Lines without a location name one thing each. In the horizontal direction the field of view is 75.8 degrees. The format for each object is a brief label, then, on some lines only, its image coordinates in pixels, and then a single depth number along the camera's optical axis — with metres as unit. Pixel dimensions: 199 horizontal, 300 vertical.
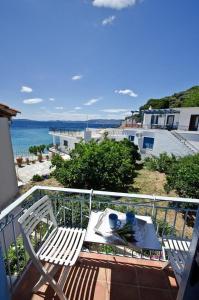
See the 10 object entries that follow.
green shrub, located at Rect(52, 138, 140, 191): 7.03
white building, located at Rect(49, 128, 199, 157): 11.46
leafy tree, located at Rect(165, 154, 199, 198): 5.69
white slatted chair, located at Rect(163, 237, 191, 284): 1.24
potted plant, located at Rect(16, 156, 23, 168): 12.72
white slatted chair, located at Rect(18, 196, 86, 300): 1.21
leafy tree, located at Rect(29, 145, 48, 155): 16.45
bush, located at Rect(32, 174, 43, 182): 9.40
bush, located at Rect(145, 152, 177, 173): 9.85
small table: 1.20
